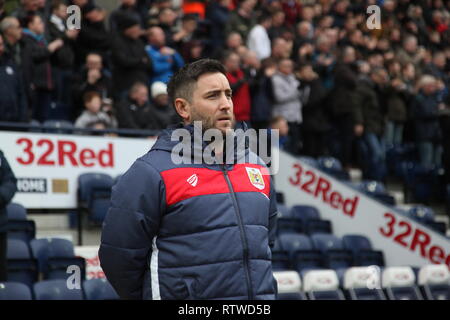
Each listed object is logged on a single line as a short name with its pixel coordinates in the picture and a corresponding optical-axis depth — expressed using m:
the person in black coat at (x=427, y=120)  26.11
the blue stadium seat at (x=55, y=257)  14.44
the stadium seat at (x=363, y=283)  16.25
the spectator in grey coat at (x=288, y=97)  22.44
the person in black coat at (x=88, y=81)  19.11
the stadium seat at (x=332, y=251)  18.47
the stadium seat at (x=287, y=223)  19.45
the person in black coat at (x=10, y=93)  17.06
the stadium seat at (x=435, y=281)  17.78
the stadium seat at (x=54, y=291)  12.63
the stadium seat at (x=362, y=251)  19.33
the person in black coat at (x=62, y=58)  19.58
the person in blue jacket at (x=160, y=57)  21.48
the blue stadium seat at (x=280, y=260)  17.27
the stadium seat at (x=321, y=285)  15.62
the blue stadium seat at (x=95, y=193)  17.22
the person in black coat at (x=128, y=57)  20.72
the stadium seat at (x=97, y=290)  13.13
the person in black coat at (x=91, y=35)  20.47
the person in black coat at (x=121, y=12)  21.41
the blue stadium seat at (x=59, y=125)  17.54
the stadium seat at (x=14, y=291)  12.03
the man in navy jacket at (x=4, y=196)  13.17
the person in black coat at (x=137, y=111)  19.53
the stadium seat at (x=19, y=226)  15.26
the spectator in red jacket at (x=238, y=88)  21.47
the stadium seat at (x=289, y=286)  15.07
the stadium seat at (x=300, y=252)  17.66
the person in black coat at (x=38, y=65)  18.61
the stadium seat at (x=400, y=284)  17.02
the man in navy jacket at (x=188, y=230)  5.83
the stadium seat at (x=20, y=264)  14.02
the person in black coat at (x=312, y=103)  23.70
